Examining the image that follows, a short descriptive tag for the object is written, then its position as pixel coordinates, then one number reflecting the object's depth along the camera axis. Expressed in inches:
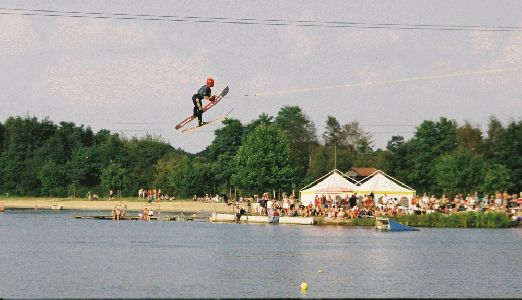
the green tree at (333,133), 6053.2
